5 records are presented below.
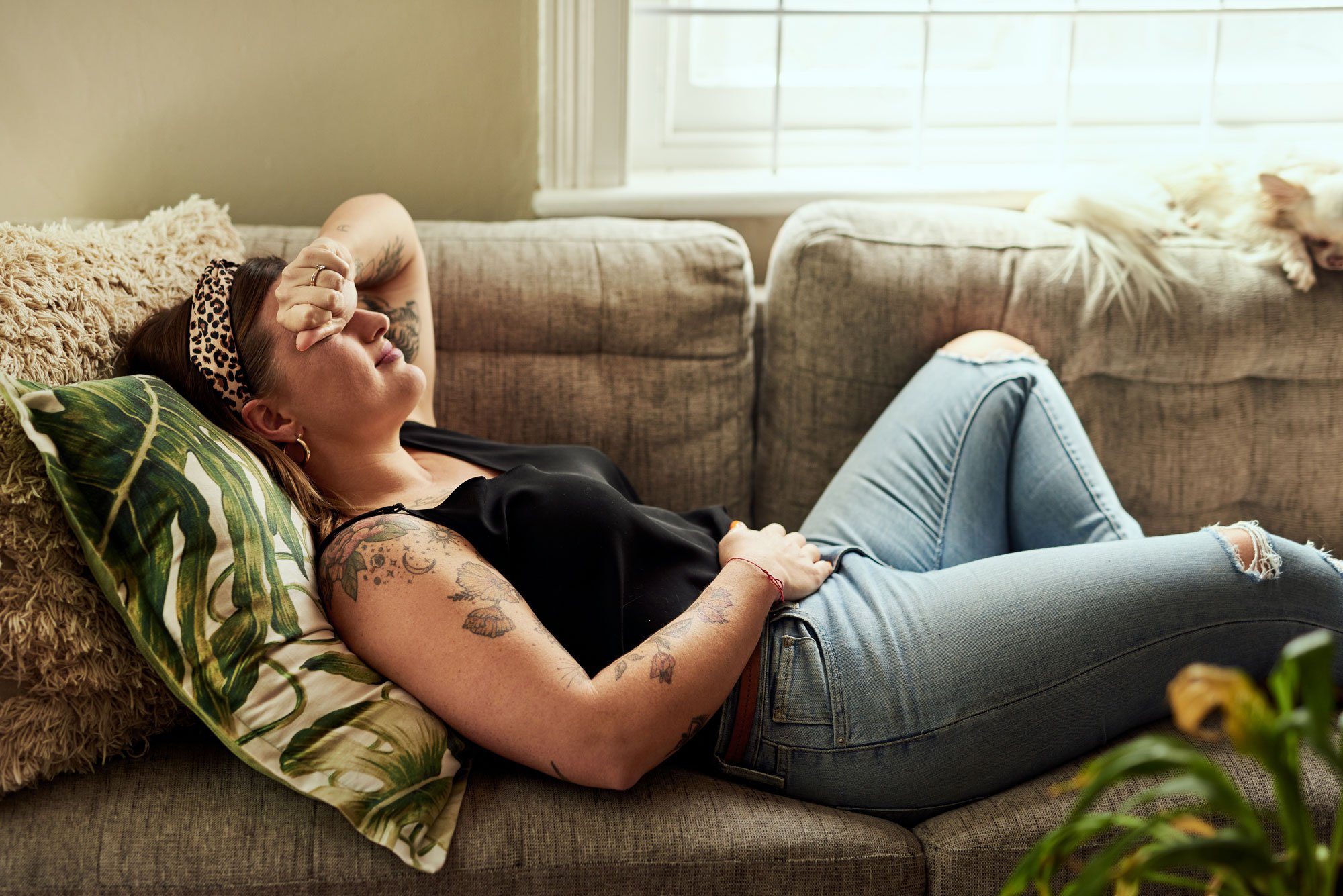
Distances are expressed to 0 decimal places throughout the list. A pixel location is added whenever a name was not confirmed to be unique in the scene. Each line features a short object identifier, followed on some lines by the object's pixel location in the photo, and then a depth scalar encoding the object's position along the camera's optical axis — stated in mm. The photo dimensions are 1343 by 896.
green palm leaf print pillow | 956
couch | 1574
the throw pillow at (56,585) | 946
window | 2023
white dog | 1606
